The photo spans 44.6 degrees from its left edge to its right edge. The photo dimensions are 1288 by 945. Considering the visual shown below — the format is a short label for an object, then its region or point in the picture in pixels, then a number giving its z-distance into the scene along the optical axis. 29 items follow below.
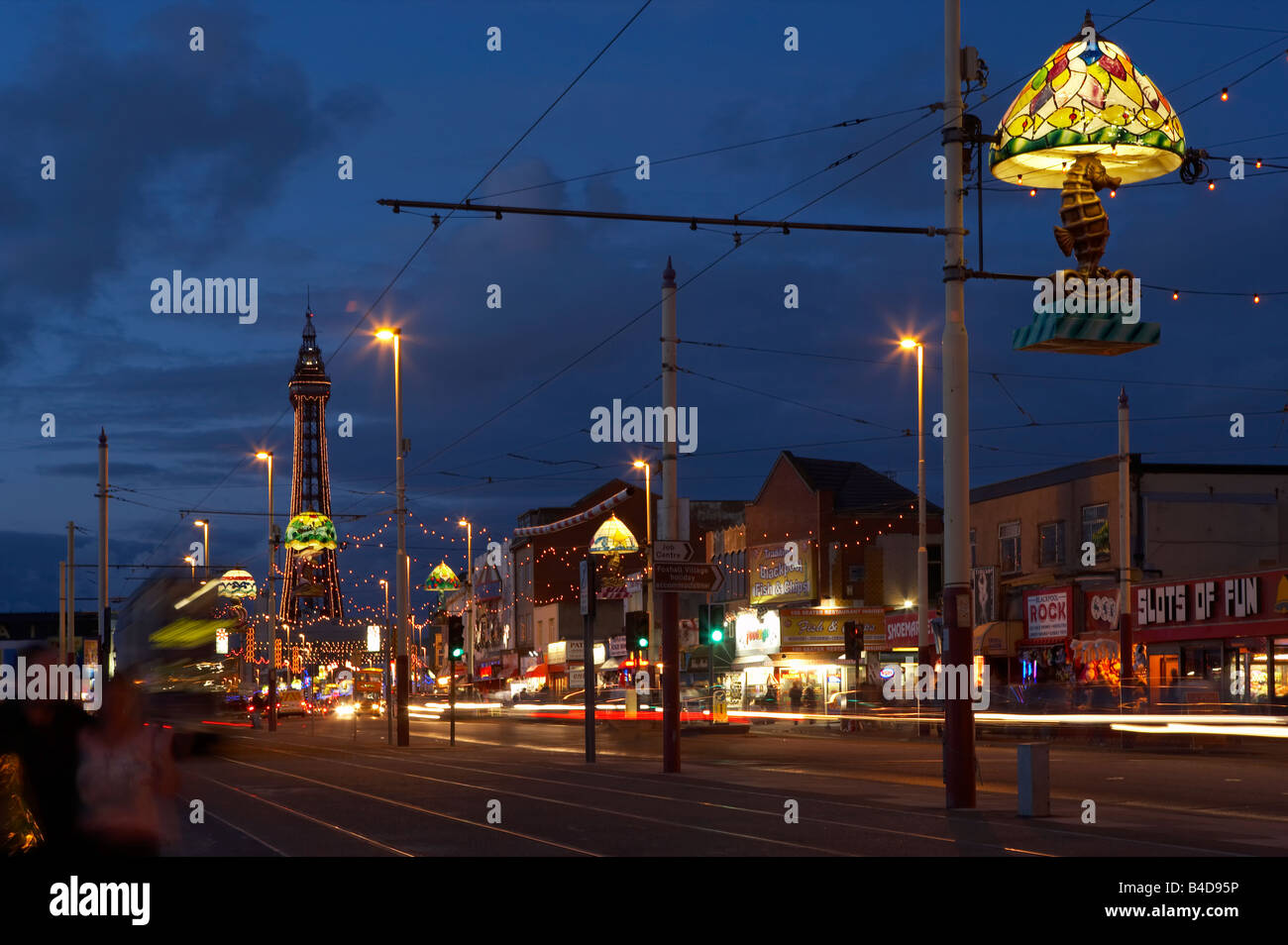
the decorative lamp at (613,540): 75.31
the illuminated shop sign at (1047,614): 51.53
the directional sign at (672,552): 27.58
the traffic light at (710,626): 40.72
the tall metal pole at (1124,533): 44.62
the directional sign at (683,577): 27.47
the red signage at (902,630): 61.75
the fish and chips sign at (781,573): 68.06
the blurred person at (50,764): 9.53
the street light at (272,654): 58.06
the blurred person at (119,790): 9.44
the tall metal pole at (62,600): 80.47
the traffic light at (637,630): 35.59
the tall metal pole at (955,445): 18.84
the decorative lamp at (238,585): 44.43
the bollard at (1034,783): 18.03
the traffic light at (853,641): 49.03
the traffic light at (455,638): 43.94
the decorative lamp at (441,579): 103.94
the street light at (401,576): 42.52
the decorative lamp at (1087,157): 14.98
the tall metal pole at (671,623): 27.95
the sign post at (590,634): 31.20
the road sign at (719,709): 53.59
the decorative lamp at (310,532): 72.19
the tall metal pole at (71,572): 72.19
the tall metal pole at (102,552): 50.83
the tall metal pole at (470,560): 92.38
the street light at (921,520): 45.91
